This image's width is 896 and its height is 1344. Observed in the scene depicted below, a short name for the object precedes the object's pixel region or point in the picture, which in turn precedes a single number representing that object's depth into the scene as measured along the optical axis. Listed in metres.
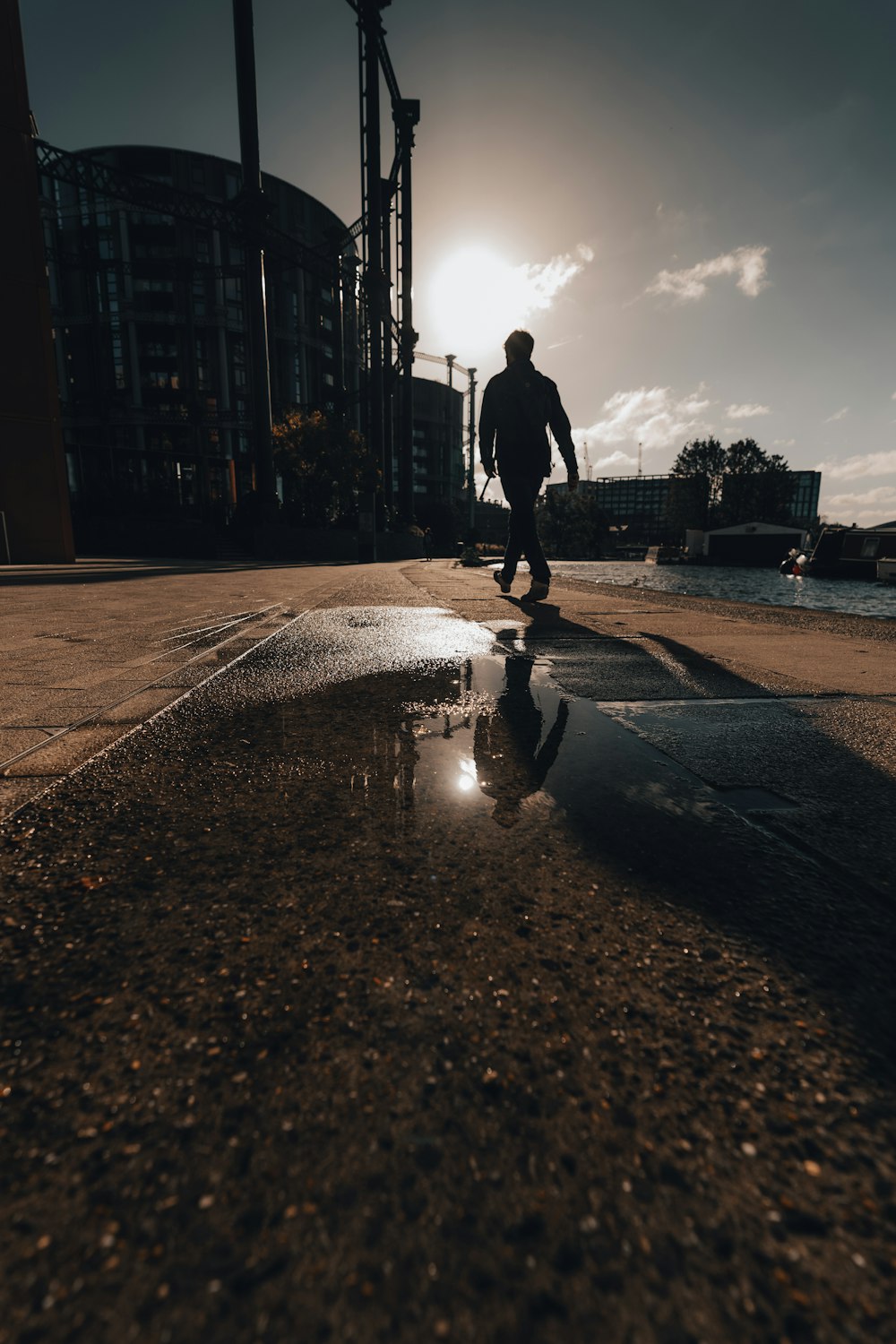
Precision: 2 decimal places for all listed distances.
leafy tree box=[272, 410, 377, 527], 23.44
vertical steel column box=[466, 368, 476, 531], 37.25
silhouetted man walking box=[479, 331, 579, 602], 5.12
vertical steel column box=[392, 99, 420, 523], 28.80
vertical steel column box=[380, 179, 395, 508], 26.23
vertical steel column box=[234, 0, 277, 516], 17.06
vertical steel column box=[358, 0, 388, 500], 24.92
